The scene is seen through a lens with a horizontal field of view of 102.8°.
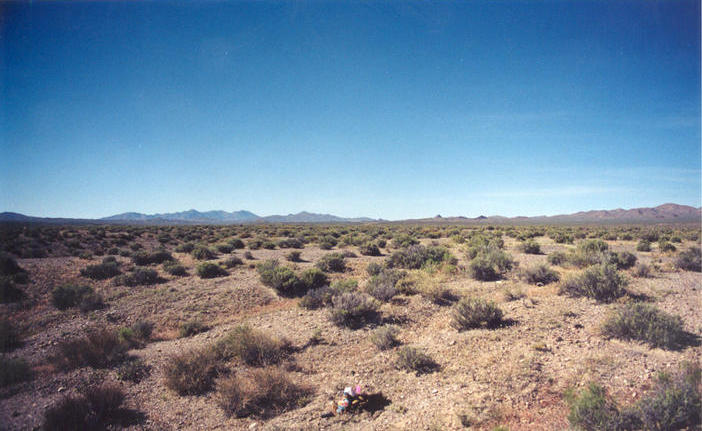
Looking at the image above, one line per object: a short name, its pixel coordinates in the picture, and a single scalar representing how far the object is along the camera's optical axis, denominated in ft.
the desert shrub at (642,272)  36.29
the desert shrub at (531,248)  60.80
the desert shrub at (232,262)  52.64
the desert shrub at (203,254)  62.08
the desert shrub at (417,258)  47.80
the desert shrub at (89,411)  14.20
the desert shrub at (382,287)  31.93
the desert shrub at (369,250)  66.23
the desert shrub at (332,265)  49.24
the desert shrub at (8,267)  42.42
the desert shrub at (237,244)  79.29
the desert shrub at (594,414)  11.64
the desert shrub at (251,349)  21.04
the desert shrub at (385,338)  22.53
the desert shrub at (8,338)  24.72
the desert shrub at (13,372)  18.55
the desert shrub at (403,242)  76.13
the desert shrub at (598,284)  27.76
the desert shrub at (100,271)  45.65
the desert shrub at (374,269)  43.50
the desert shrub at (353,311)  27.09
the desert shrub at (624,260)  40.40
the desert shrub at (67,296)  33.68
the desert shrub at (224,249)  71.20
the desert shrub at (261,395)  16.20
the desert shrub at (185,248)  72.95
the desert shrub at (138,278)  42.42
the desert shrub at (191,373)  18.02
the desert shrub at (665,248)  56.69
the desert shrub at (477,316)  24.39
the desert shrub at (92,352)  21.12
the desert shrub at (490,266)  39.32
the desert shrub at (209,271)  45.73
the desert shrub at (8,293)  34.76
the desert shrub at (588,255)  39.63
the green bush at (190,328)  26.99
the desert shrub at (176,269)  47.39
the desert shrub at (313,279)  38.88
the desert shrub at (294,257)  60.08
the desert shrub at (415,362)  18.98
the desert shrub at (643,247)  60.70
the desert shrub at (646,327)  18.49
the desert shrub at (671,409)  11.40
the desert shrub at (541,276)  35.42
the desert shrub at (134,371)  19.57
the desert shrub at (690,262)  39.04
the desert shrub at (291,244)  82.38
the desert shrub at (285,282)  37.52
